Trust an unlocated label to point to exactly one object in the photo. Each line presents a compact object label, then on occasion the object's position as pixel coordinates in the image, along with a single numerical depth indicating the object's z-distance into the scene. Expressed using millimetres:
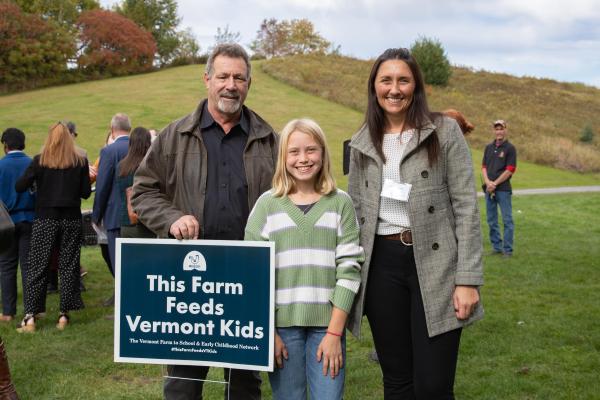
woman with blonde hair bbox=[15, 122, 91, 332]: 7336
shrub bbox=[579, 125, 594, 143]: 41406
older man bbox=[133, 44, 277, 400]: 3574
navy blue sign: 3260
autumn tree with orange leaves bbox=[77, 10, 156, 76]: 55153
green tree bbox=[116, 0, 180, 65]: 67688
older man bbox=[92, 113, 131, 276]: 7809
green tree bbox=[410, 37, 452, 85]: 51750
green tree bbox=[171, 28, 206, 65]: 64500
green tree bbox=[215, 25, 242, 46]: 68688
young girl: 3193
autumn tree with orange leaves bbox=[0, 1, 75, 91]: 47344
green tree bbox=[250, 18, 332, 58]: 80250
